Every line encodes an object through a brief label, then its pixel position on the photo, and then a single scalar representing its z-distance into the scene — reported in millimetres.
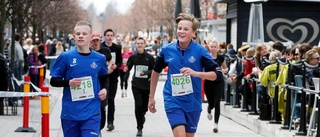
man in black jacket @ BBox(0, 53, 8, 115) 17891
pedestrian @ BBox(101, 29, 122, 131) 15445
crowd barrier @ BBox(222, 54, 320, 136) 12997
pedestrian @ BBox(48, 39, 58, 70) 48250
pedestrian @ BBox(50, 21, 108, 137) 9359
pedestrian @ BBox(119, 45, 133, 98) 26438
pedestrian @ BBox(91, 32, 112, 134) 13613
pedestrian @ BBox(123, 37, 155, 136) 15789
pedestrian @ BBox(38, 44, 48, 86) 28842
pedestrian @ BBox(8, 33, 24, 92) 22812
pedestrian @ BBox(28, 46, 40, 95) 26875
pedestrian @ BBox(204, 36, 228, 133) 16484
